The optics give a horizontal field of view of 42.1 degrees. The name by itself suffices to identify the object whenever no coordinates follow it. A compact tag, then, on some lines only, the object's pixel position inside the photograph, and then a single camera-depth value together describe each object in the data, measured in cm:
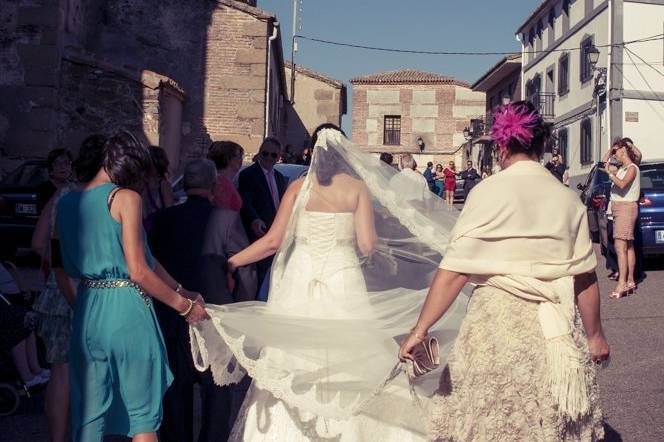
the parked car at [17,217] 1318
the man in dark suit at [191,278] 479
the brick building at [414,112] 6219
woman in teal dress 390
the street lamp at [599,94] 3055
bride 427
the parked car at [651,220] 1278
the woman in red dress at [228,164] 713
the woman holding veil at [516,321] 335
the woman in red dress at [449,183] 2972
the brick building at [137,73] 1786
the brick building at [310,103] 4134
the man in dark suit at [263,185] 815
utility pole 3895
